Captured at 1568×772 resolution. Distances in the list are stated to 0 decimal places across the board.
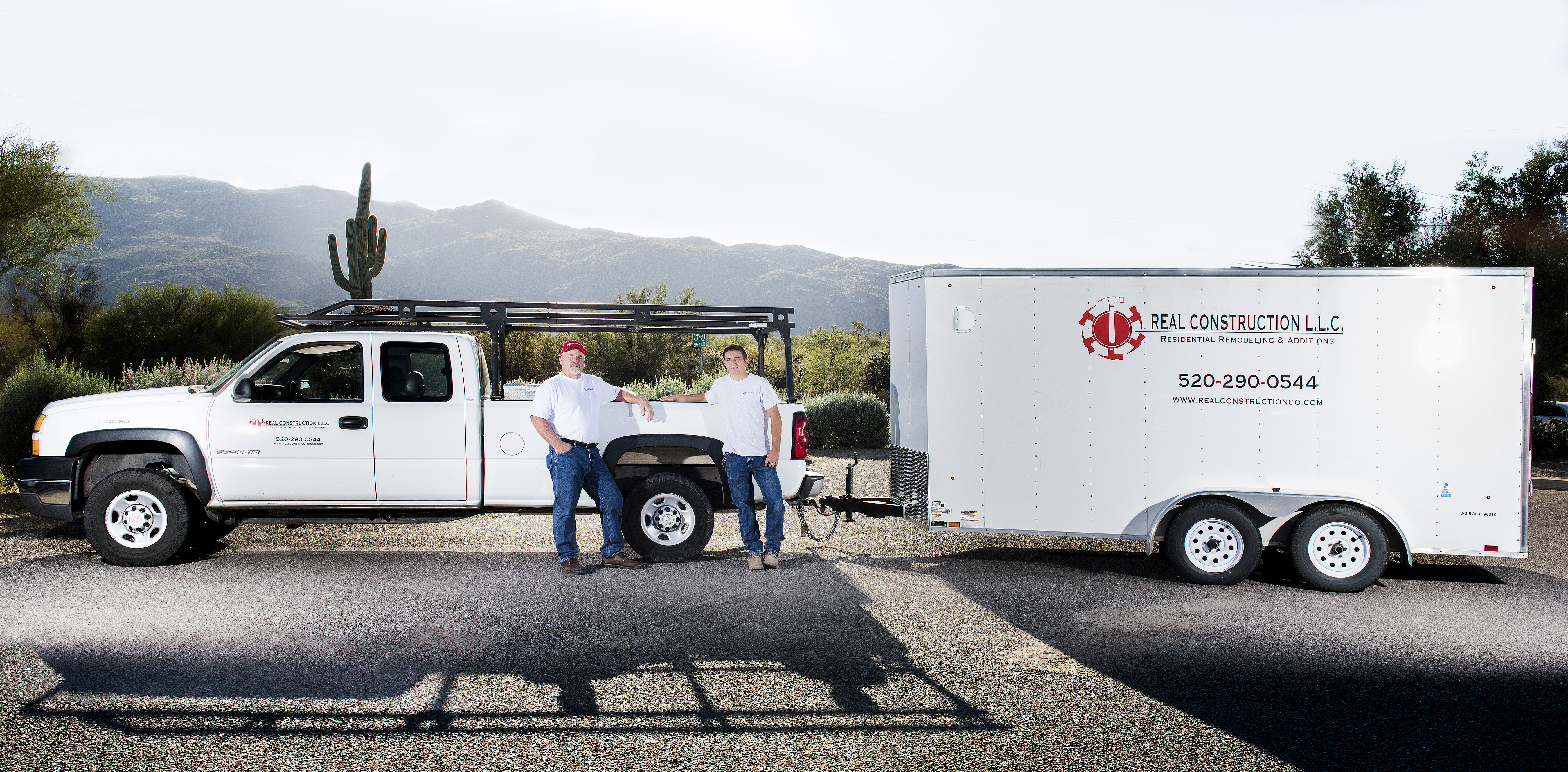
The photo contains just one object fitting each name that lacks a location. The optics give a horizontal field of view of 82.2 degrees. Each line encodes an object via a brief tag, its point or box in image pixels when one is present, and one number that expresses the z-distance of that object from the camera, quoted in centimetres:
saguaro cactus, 2366
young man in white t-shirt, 746
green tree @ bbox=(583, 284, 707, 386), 2831
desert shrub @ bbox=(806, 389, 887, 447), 1877
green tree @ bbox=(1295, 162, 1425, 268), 2408
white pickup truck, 746
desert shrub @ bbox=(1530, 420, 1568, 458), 1658
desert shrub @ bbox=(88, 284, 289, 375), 2250
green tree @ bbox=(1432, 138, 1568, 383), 2012
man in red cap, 729
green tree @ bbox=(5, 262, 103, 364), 2652
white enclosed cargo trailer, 670
